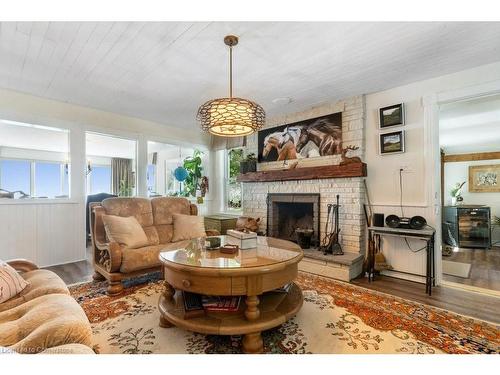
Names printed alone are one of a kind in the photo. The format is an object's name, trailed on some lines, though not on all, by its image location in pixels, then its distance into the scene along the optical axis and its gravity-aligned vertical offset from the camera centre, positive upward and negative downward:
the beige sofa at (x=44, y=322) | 1.03 -0.63
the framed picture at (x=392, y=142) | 3.29 +0.59
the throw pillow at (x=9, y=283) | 1.47 -0.57
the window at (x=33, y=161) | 3.75 +0.44
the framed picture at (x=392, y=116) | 3.28 +0.94
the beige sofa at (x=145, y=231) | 2.71 -0.61
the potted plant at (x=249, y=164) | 4.82 +0.44
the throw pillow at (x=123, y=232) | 2.88 -0.51
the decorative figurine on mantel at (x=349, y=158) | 3.49 +0.40
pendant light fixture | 2.24 +0.68
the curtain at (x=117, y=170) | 8.04 +0.56
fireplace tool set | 3.49 -0.68
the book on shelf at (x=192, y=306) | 1.76 -0.86
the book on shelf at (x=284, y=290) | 2.18 -0.90
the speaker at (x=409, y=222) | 2.99 -0.44
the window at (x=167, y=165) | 5.96 +0.56
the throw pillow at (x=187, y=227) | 3.43 -0.55
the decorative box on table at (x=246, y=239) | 2.33 -0.49
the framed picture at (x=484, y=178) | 5.52 +0.18
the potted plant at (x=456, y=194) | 5.90 -0.18
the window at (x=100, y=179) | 8.00 +0.29
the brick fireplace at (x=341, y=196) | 3.29 -0.14
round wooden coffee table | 1.66 -0.70
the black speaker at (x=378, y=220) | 3.26 -0.43
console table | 2.75 -0.61
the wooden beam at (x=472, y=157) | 5.60 +0.69
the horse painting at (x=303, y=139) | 3.86 +0.80
